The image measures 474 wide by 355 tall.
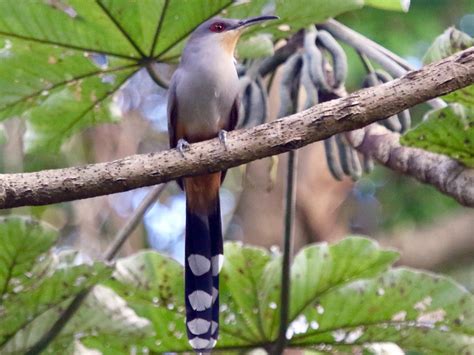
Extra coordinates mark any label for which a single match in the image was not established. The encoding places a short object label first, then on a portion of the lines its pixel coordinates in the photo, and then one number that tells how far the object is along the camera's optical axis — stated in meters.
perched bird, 6.34
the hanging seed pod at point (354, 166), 6.16
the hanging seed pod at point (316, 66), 5.98
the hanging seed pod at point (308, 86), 5.87
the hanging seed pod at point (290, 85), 6.19
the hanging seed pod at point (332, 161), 6.16
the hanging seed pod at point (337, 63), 6.15
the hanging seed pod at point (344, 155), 6.19
